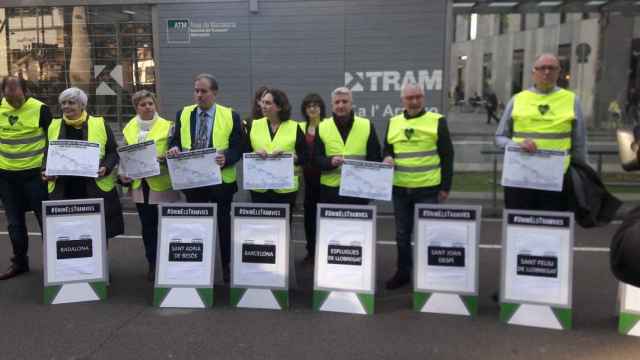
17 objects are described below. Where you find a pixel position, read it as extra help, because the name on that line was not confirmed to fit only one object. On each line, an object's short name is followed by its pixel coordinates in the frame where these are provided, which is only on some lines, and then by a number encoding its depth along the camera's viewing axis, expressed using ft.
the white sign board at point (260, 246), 15.46
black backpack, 5.01
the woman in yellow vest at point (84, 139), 16.74
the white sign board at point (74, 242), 15.72
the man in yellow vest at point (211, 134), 16.70
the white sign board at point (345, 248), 15.06
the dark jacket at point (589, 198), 14.87
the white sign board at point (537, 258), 14.14
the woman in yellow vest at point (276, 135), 16.87
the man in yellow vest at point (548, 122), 14.85
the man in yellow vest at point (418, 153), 16.21
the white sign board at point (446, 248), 14.83
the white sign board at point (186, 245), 15.52
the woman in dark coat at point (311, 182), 19.19
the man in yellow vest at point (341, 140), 16.93
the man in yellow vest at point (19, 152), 17.57
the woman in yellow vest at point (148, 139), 17.31
